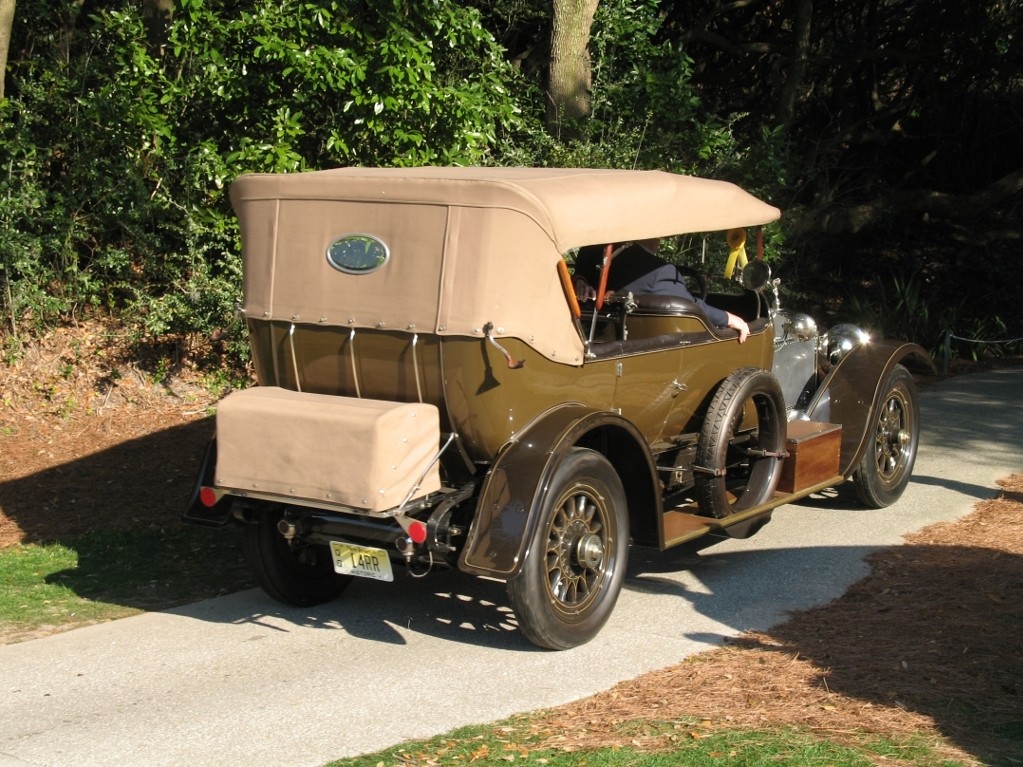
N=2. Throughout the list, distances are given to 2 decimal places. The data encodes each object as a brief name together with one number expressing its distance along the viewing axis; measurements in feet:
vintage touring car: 17.85
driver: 22.56
